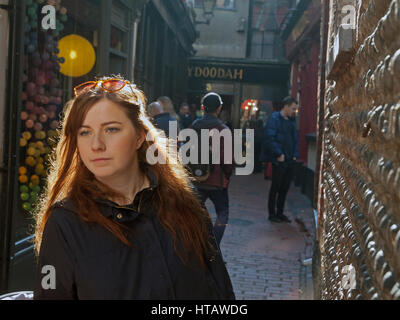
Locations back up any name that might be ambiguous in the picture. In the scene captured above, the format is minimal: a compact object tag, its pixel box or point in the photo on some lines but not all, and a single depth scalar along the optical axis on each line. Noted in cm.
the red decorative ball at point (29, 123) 490
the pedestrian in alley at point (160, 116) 712
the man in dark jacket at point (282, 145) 881
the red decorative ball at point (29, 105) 491
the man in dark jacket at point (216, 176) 604
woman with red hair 192
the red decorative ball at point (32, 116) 497
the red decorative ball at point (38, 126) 510
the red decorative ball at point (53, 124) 548
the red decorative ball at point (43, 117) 520
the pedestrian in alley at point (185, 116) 1393
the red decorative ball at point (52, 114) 546
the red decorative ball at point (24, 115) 479
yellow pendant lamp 597
